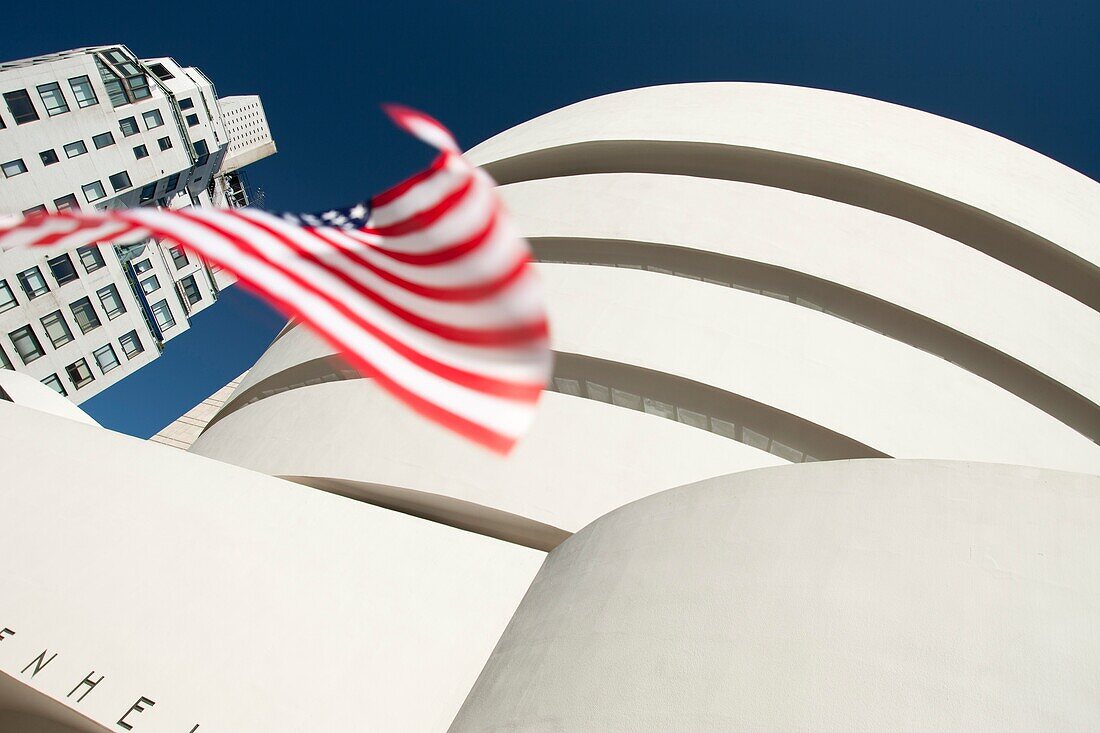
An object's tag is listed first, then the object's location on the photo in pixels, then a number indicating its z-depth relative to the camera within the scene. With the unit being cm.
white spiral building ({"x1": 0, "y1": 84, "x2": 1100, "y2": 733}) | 347
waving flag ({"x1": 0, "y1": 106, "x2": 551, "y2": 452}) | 350
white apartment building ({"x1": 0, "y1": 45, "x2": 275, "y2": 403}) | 2538
